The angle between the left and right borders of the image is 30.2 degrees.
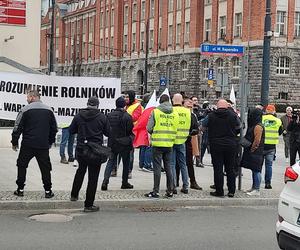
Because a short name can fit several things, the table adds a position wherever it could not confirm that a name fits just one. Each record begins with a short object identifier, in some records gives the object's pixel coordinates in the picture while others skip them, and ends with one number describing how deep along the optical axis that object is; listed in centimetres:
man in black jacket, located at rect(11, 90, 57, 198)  951
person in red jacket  1237
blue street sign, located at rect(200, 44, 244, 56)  1187
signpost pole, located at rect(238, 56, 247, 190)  1129
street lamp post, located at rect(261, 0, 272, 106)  2239
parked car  564
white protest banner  1158
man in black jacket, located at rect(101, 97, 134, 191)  1070
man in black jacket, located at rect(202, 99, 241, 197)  1041
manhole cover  853
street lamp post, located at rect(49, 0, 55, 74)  3806
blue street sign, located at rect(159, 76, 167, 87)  4762
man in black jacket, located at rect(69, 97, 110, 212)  912
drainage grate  948
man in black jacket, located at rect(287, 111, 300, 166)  1450
